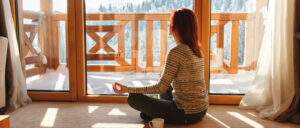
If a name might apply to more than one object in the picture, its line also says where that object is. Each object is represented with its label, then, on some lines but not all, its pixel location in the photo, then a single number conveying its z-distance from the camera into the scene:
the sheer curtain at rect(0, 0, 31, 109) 2.24
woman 1.67
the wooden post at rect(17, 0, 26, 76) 2.49
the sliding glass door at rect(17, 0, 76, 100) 2.49
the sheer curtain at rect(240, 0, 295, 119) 1.95
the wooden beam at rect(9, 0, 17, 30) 2.44
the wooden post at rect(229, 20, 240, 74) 2.38
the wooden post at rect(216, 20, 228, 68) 2.39
